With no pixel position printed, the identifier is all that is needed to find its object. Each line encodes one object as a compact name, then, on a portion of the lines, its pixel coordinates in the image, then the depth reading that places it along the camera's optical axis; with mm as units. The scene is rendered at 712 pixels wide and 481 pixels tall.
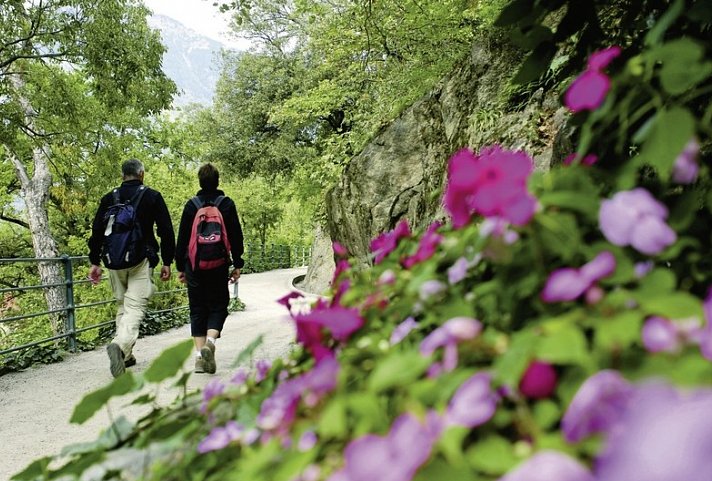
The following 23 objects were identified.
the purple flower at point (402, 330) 773
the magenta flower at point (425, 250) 882
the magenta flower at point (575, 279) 522
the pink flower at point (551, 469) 351
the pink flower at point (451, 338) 532
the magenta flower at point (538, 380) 474
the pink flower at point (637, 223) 526
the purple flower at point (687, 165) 606
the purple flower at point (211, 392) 958
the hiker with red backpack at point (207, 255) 4254
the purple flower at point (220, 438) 773
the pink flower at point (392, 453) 414
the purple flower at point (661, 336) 426
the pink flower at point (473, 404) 445
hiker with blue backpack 4367
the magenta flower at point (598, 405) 390
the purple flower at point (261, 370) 1052
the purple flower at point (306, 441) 555
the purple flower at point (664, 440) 300
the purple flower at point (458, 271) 757
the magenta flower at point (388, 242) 1062
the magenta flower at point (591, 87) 617
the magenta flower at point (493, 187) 542
